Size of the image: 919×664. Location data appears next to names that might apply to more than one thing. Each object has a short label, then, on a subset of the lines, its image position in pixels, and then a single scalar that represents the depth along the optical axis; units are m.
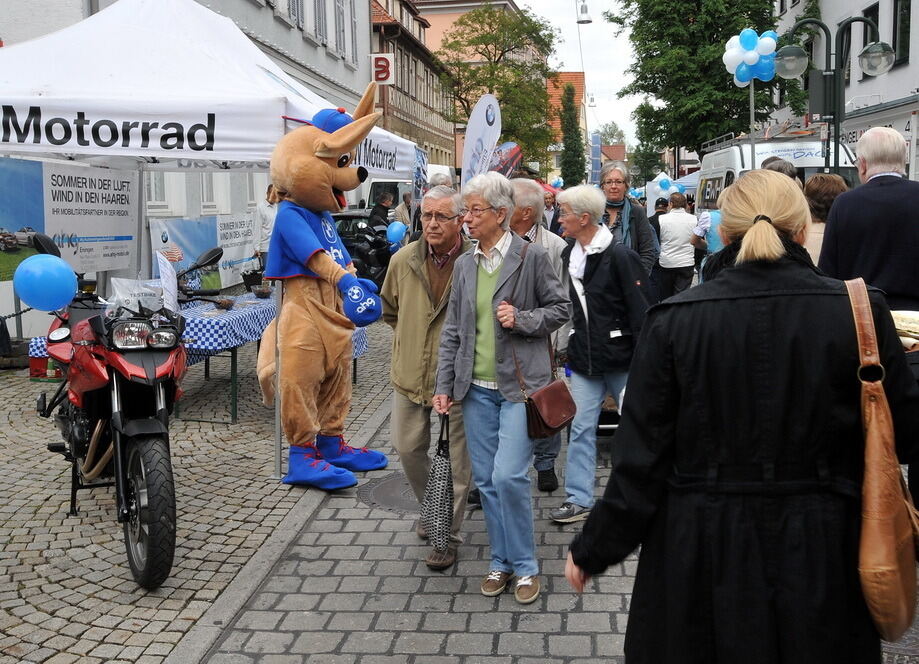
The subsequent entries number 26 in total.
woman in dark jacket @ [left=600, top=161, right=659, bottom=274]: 7.49
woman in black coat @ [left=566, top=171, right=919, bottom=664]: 2.21
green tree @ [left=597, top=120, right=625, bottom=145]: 107.38
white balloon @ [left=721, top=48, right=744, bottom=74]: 16.64
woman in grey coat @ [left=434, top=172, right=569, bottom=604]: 4.32
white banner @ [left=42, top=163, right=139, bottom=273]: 9.25
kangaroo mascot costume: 6.01
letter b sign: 31.42
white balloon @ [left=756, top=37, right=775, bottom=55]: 16.64
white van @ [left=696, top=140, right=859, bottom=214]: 17.91
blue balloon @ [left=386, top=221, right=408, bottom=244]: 12.83
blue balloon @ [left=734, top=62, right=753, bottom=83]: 16.48
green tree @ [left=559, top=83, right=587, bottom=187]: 88.25
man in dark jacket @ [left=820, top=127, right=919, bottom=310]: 4.59
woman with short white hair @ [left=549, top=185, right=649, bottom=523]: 5.32
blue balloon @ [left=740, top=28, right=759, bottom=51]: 16.52
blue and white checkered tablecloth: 7.64
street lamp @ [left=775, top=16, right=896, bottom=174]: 11.99
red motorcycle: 4.39
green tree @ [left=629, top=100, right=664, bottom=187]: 38.22
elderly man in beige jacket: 4.80
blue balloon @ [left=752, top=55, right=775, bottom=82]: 16.42
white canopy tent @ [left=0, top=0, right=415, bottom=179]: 6.31
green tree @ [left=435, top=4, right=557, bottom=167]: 46.12
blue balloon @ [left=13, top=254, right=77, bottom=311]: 4.78
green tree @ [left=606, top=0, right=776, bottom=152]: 36.00
